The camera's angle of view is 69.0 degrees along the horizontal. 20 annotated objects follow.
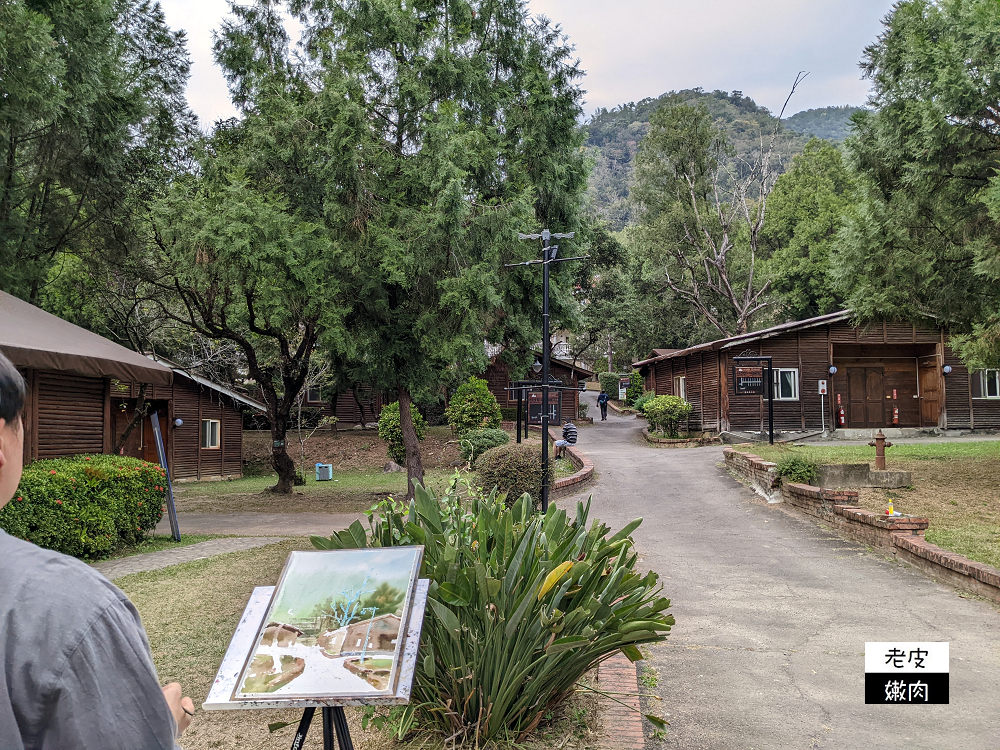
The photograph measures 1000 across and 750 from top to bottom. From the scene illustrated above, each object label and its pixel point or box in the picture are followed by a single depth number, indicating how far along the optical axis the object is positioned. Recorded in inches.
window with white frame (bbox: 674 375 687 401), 1344.7
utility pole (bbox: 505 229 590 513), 482.3
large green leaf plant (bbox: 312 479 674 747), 147.4
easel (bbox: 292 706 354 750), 108.0
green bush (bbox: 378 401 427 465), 1061.1
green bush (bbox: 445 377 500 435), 1164.5
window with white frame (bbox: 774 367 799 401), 1134.4
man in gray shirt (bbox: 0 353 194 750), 49.4
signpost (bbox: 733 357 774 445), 900.0
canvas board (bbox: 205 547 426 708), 104.3
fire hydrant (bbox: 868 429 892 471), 592.3
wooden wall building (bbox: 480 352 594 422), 1489.9
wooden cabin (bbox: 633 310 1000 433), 1126.4
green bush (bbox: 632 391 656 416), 1482.5
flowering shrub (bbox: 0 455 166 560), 363.3
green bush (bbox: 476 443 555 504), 542.9
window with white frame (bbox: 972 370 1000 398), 1144.8
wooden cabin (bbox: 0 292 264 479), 397.1
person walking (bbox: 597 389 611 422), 1705.2
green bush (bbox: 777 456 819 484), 556.1
